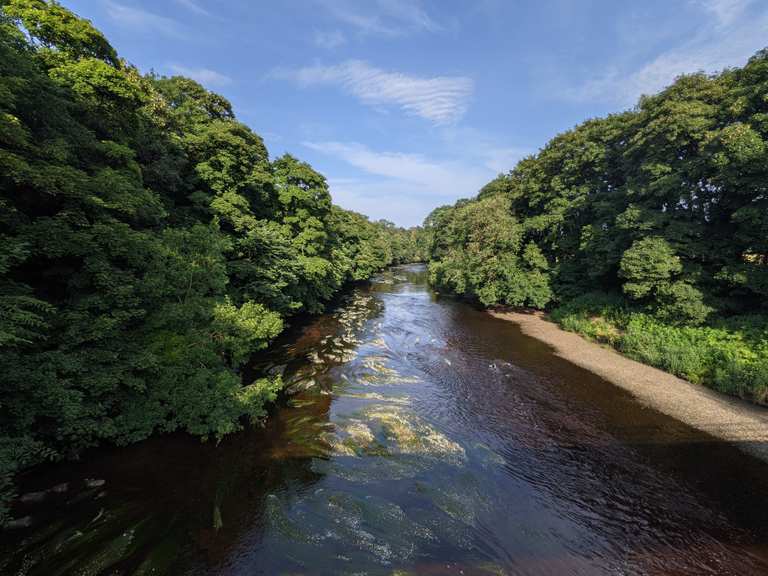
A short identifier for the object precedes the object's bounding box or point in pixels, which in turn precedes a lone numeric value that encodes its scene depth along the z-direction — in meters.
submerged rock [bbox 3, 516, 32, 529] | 7.14
